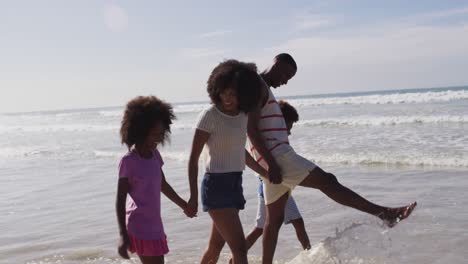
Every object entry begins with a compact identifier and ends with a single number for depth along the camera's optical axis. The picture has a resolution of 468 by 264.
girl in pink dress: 3.13
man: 3.83
